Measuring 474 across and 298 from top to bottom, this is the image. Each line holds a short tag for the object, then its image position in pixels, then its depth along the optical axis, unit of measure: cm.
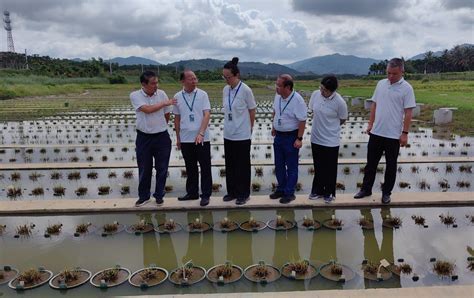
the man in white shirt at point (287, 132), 513
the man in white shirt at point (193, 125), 513
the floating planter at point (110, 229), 470
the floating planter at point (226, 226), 472
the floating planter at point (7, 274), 363
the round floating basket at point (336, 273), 354
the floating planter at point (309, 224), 474
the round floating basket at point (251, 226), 468
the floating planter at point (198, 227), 470
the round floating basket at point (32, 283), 349
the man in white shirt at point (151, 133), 506
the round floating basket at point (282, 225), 470
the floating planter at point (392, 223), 475
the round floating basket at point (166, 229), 470
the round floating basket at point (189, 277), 352
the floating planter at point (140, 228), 469
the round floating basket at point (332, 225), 472
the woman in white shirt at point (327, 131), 512
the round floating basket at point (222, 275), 354
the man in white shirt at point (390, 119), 493
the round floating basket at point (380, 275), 353
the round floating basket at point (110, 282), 349
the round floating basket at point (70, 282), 348
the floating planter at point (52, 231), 471
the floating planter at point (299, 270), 359
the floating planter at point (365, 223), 472
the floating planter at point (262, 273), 355
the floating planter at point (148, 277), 351
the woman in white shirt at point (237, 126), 506
